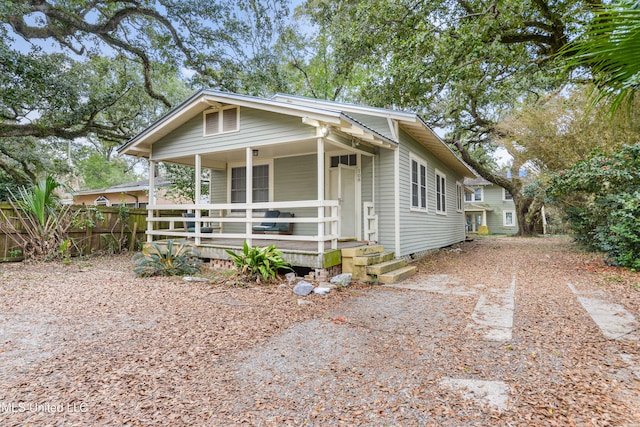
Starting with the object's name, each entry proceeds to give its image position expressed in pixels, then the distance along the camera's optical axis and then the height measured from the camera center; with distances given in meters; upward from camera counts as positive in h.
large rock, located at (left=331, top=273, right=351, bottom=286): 6.05 -0.95
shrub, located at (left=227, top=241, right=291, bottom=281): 6.12 -0.64
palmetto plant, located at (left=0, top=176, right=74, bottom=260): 8.34 +0.16
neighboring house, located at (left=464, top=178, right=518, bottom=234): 26.89 +1.47
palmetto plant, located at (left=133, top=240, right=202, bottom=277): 6.92 -0.73
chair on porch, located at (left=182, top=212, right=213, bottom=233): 9.00 -0.02
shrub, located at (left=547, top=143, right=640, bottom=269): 7.04 +0.80
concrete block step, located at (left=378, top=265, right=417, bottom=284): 6.45 -0.96
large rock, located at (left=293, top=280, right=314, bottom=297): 5.48 -1.01
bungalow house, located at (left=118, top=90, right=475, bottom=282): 6.71 +1.58
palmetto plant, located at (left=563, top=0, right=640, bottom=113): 1.14 +0.65
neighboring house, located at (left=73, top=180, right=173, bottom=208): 19.10 +2.07
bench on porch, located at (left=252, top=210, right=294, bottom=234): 8.41 +0.04
